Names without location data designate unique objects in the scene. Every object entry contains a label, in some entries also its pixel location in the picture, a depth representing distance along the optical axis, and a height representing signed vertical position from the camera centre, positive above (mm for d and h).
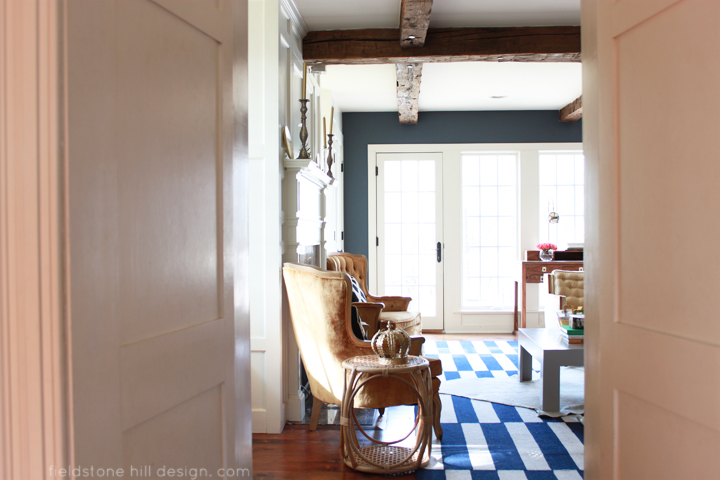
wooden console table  5492 -347
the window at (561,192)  6062 +495
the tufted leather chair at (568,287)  4344 -456
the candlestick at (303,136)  3145 +615
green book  3197 -609
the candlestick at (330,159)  3703 +572
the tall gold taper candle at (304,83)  3240 +967
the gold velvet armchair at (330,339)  2494 -533
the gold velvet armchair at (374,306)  3531 -572
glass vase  5492 -227
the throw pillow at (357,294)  3607 -426
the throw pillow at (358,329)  2789 -511
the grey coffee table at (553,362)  3066 -767
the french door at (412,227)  6055 +89
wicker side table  2341 -804
